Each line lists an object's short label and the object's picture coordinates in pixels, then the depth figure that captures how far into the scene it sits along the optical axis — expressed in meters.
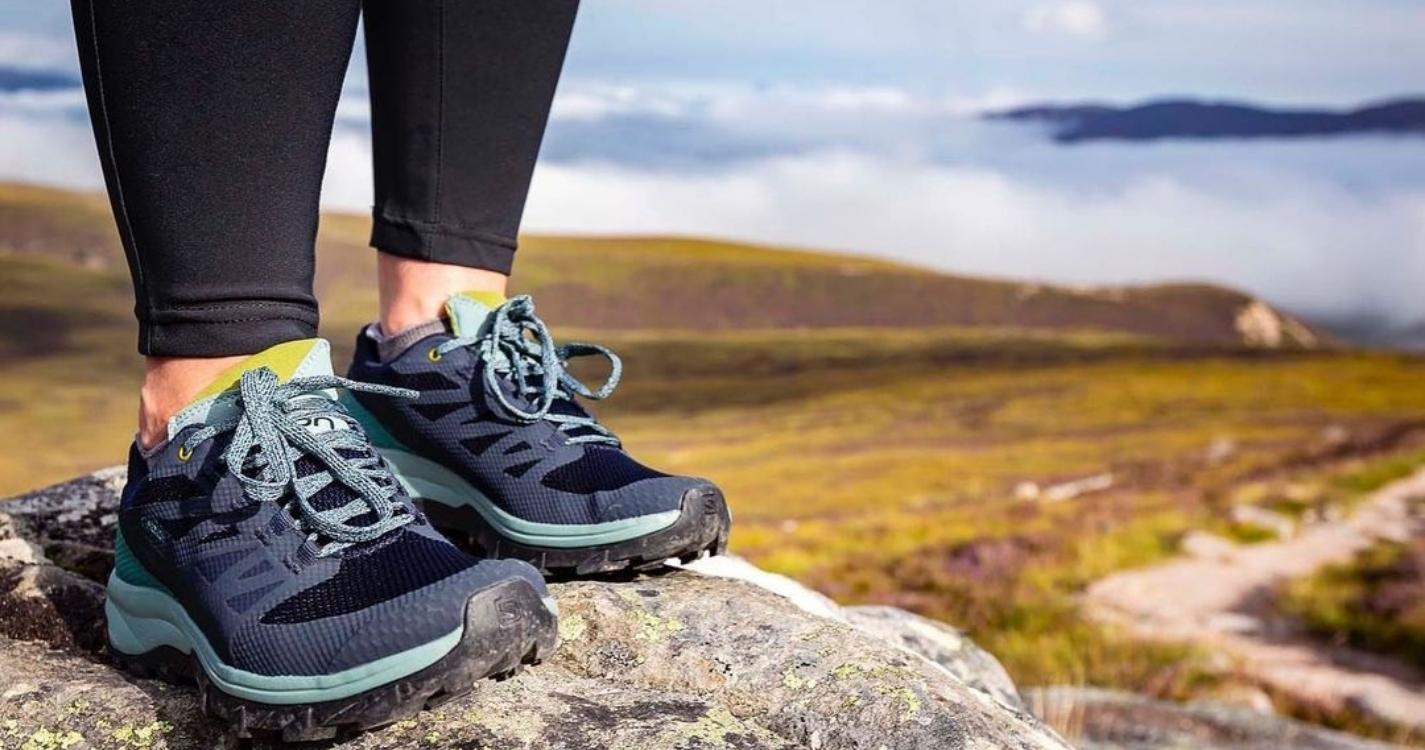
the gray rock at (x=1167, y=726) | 3.24
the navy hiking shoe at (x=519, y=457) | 1.70
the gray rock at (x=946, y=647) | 2.39
